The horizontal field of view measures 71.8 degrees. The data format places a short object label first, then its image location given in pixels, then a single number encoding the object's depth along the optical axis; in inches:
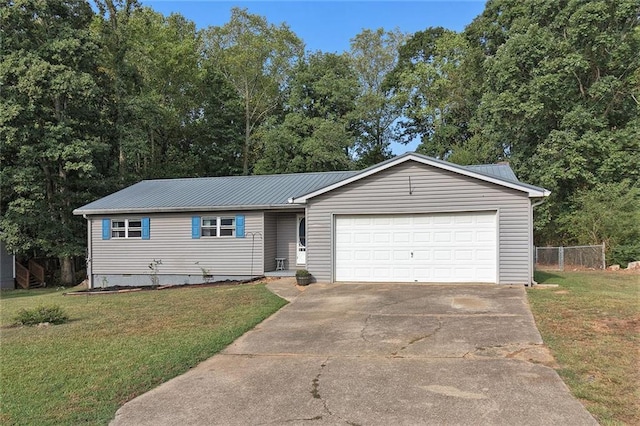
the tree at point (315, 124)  1125.7
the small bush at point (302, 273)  511.2
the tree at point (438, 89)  1245.1
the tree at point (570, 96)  828.6
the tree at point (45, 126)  807.1
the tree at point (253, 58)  1339.8
